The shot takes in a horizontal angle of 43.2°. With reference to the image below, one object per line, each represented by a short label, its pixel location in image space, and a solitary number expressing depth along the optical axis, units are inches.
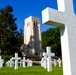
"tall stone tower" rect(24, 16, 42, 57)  1106.9
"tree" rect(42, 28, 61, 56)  1033.6
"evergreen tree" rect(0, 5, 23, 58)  811.8
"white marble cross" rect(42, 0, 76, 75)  77.7
